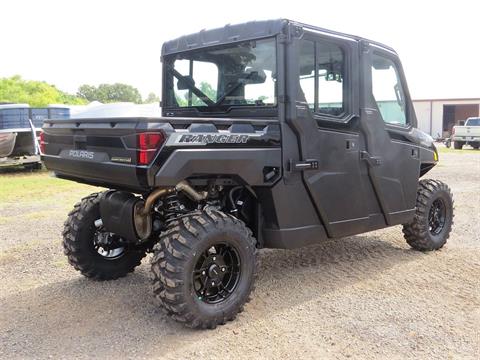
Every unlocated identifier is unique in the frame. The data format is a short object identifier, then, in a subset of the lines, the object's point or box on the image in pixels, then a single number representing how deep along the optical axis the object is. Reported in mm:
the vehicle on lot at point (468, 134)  29406
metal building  46625
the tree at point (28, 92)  39072
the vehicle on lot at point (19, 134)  15633
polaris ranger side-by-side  3822
